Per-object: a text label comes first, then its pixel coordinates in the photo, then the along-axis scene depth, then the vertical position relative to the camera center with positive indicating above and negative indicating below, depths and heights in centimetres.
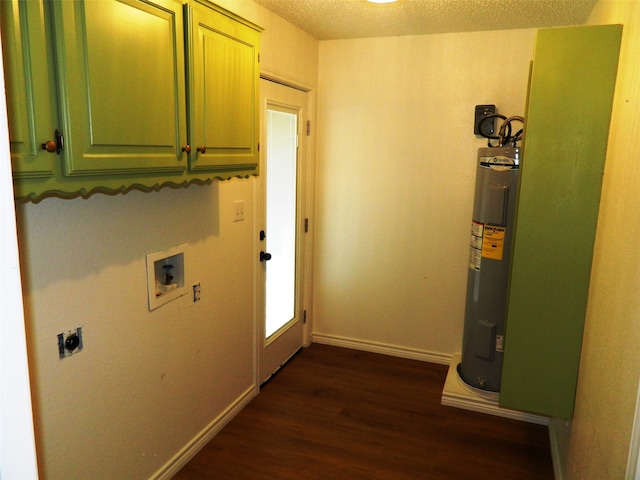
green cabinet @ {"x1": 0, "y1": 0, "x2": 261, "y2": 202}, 118 +18
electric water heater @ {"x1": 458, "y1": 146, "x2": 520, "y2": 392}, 286 -62
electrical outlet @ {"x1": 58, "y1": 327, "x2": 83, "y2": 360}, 171 -67
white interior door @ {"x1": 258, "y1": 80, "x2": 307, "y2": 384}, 310 -46
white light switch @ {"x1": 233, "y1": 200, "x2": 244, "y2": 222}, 275 -31
